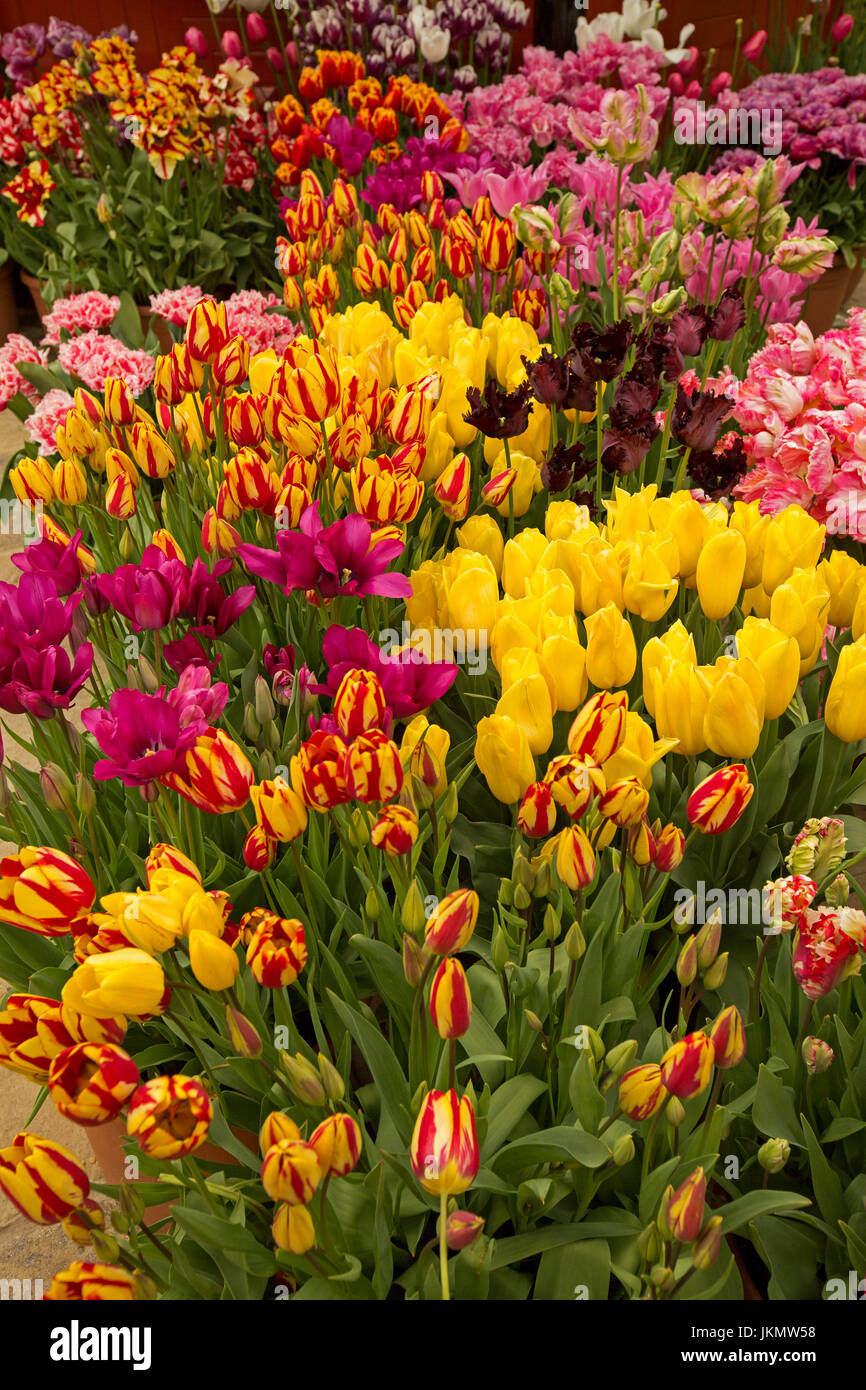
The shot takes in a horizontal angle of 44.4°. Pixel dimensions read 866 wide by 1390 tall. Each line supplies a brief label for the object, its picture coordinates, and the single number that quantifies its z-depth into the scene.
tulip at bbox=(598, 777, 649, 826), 0.79
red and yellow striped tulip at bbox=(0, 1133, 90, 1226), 0.61
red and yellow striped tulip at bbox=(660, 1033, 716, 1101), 0.65
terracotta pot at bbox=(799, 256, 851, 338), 3.35
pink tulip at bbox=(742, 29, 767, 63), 3.44
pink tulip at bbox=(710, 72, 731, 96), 3.40
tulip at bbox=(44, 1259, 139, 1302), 0.62
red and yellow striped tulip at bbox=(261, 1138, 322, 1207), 0.58
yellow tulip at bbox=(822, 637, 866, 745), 0.91
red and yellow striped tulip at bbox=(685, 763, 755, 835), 0.78
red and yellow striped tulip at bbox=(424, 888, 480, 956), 0.67
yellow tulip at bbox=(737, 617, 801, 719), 0.87
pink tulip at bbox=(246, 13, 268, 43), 3.22
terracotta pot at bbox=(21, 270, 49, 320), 3.52
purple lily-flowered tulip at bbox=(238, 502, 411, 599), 0.96
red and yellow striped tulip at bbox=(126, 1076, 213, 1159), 0.58
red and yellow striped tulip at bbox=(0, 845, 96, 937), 0.70
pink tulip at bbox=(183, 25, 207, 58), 3.21
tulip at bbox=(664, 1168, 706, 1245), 0.62
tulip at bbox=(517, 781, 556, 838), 0.79
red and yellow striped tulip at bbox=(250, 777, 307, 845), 0.77
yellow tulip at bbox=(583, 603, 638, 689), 0.93
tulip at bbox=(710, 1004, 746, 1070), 0.70
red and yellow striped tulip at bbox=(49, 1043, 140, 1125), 0.61
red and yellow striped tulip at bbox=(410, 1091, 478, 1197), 0.57
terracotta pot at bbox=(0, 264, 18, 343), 3.78
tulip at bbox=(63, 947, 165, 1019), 0.64
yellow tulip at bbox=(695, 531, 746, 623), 0.98
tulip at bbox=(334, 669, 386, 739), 0.78
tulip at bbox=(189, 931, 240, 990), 0.67
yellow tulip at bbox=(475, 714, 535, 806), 0.86
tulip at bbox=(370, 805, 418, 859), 0.76
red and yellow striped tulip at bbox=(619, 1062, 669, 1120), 0.68
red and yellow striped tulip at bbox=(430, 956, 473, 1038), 0.63
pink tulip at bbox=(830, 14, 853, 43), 3.55
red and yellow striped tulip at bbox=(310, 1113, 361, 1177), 0.62
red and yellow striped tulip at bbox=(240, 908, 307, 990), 0.70
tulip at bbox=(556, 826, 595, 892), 0.77
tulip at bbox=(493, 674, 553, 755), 0.87
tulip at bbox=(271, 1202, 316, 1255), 0.61
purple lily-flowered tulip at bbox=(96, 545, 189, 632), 0.98
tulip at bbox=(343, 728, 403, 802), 0.75
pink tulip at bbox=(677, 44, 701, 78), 3.32
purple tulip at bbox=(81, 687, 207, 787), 0.76
